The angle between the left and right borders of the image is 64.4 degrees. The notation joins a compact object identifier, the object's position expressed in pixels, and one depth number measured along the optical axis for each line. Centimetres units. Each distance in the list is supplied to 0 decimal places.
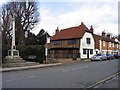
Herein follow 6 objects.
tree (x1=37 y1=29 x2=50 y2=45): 2755
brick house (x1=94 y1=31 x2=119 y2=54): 2589
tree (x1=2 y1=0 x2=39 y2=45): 2176
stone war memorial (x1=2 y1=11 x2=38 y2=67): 1118
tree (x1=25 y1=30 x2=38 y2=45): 2571
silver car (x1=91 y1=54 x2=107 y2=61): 1953
